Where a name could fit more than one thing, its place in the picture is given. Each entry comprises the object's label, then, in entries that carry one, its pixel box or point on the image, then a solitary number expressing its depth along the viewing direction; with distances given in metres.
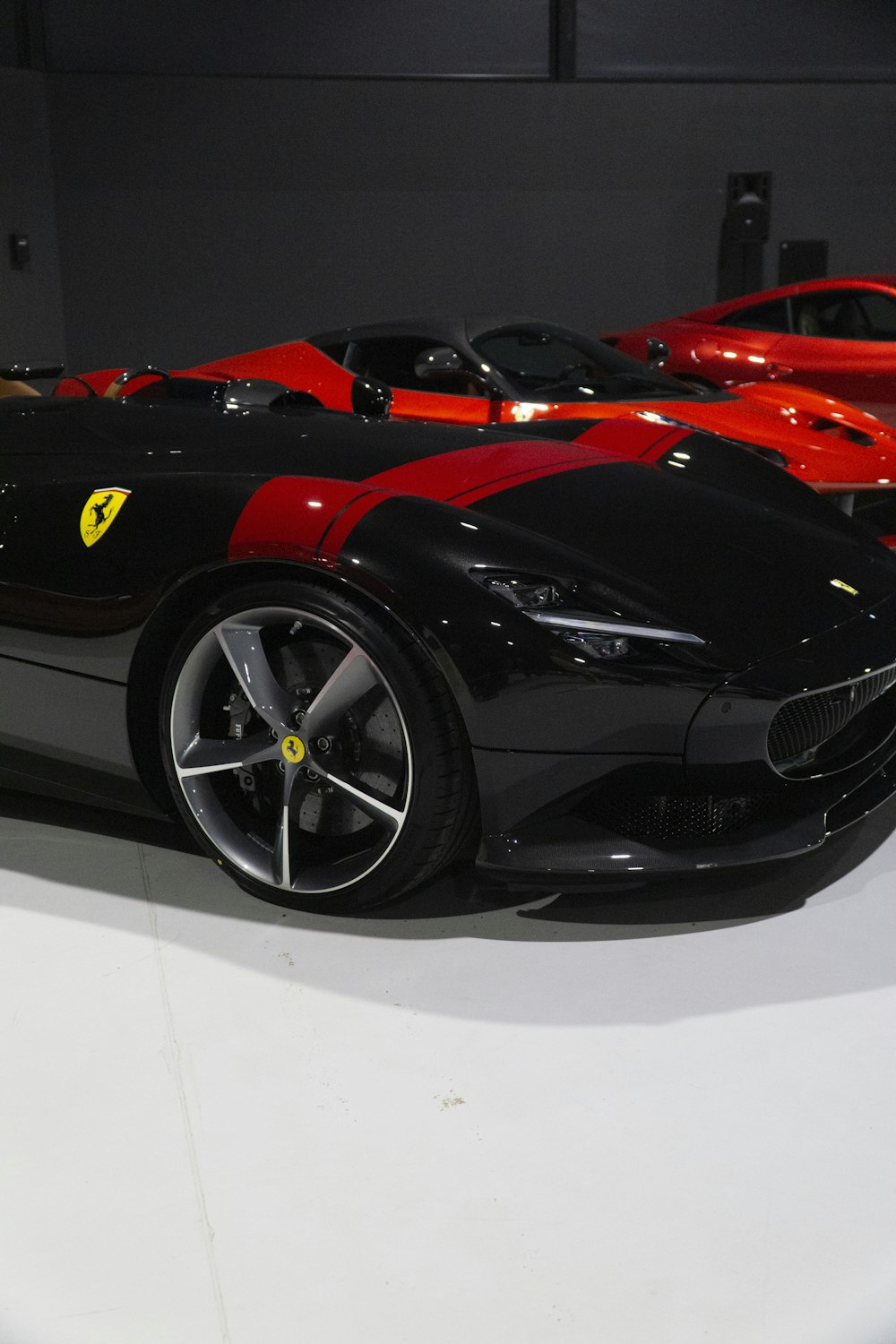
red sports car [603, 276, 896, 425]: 6.59
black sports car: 1.91
